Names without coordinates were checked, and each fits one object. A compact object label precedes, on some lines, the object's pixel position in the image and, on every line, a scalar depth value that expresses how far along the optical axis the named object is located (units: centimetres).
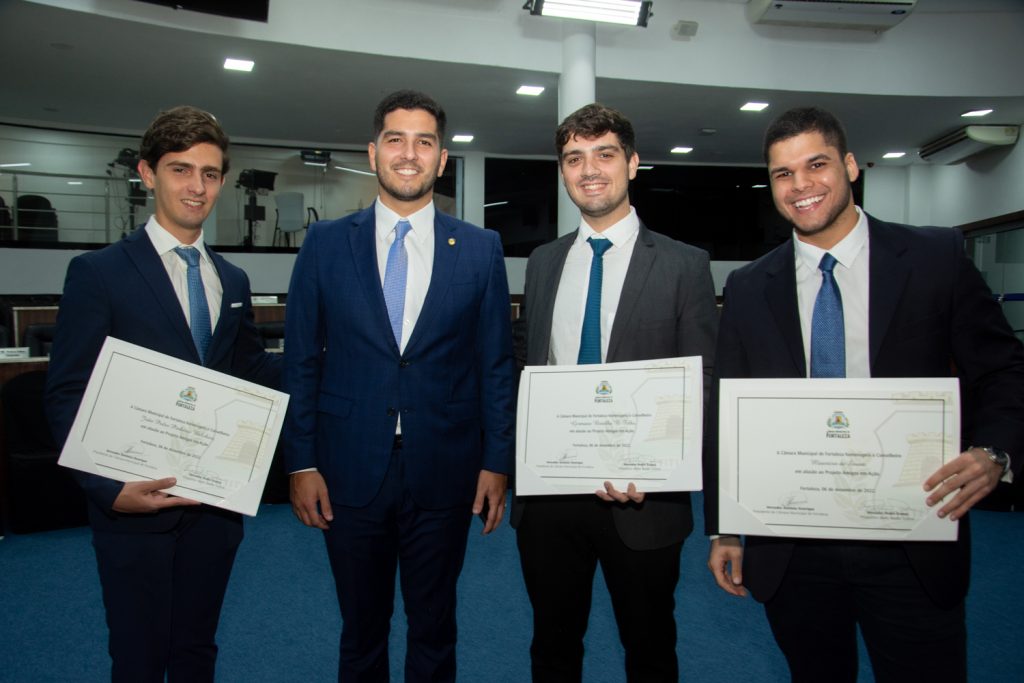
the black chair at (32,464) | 377
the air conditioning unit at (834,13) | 571
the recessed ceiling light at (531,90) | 677
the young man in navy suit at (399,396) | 165
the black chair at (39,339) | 414
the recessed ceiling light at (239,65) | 602
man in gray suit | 163
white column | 574
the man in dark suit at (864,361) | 125
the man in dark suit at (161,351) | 146
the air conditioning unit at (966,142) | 842
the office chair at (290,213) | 927
